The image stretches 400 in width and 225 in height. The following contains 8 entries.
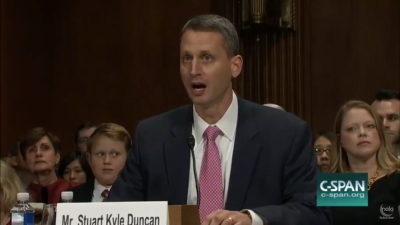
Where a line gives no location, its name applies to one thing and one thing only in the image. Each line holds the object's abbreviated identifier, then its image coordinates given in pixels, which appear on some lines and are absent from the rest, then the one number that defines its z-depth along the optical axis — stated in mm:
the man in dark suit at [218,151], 5398
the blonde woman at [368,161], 7473
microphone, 5160
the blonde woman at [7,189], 7840
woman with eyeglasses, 10312
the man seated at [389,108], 10227
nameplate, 4418
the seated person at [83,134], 11781
